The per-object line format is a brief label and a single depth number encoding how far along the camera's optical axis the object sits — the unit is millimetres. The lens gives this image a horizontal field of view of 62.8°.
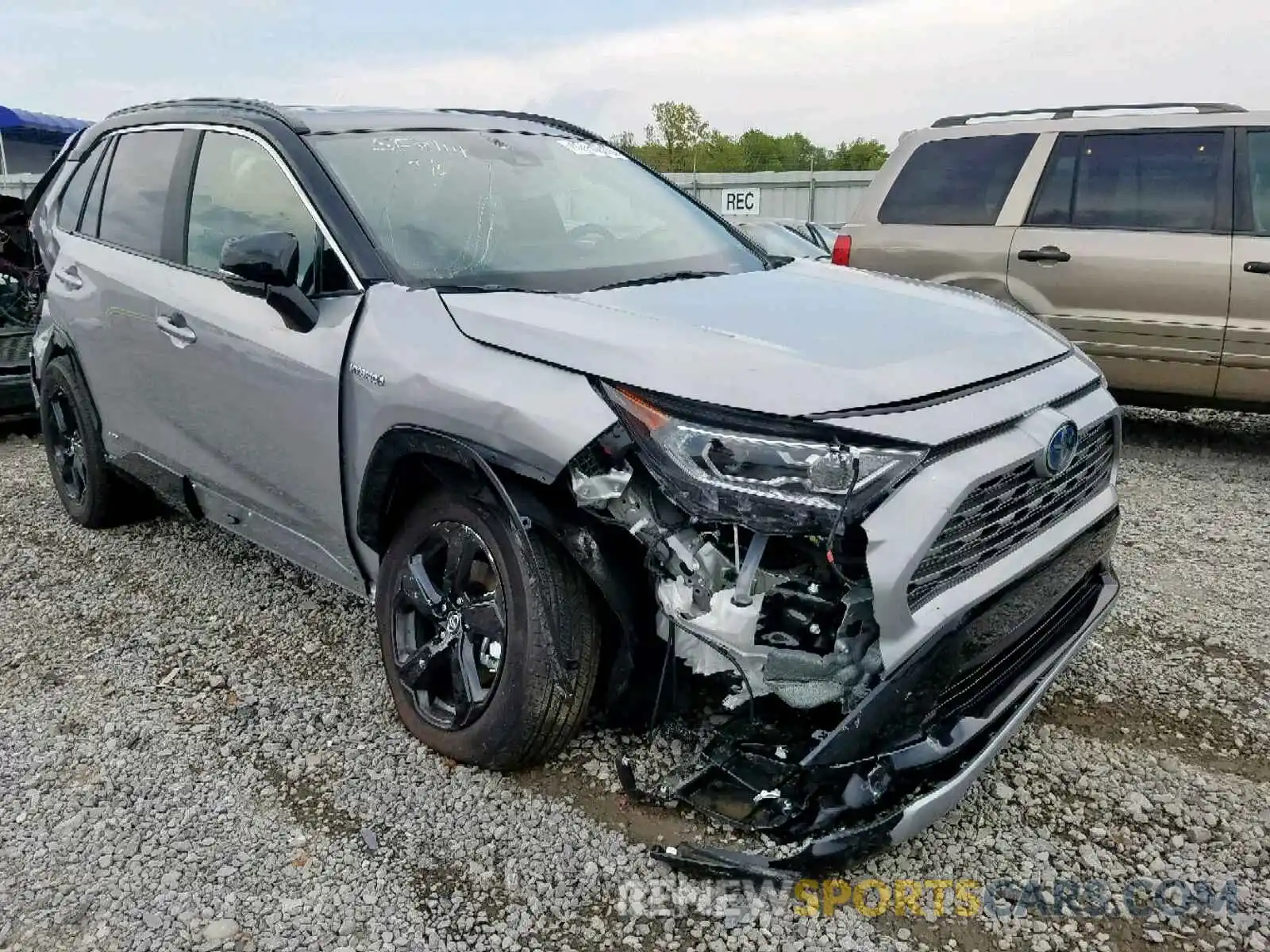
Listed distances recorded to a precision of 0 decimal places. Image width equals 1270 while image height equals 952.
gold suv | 5621
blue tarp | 26484
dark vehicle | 6492
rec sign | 18391
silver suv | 2168
